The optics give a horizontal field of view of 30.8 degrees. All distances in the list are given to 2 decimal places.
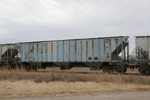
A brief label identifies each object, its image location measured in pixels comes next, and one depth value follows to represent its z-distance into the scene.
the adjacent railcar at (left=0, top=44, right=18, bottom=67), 32.78
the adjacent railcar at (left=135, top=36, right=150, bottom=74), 23.95
